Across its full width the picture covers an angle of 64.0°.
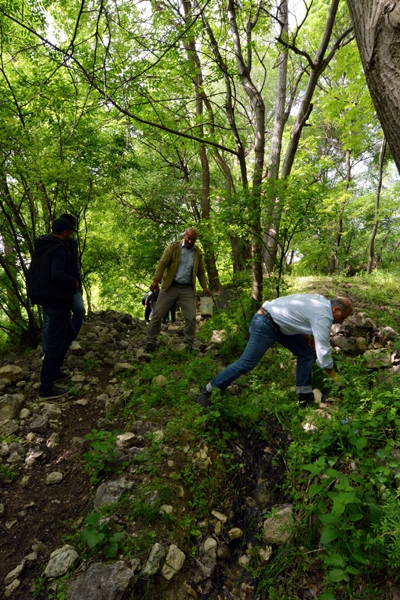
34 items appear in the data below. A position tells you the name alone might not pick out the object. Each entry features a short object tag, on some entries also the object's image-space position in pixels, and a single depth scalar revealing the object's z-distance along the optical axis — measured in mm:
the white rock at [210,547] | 2350
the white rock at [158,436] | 3140
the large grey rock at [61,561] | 2080
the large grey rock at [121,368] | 4591
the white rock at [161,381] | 4132
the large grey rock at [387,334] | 4601
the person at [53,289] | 3695
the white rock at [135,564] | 2098
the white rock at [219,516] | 2613
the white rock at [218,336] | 6156
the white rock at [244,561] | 2357
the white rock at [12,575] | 2053
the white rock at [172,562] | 2137
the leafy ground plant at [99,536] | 2139
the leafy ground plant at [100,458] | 2752
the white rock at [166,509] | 2464
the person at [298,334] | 3268
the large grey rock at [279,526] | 2398
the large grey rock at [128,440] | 3090
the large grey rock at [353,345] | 4594
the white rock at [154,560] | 2089
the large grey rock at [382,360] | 3931
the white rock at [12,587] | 1992
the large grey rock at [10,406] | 3396
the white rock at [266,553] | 2348
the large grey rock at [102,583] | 1927
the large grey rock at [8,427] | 3184
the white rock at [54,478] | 2768
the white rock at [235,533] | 2504
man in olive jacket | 5012
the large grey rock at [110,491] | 2521
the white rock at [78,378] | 4227
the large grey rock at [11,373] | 4039
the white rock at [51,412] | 3482
